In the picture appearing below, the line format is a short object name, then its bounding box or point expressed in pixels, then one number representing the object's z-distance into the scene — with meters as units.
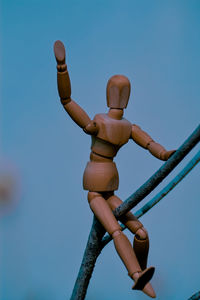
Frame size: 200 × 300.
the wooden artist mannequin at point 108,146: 1.64
